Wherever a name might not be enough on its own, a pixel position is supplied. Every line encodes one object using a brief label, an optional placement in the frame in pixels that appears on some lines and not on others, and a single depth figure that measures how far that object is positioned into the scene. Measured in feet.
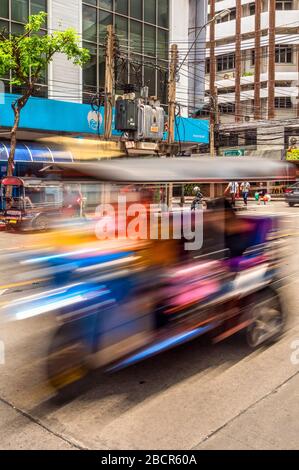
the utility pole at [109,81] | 61.77
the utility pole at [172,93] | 70.95
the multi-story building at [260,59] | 151.74
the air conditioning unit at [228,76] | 165.03
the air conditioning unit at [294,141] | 134.31
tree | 54.34
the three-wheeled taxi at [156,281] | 12.80
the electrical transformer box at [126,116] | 63.77
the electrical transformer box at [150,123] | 65.57
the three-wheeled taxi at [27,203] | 50.23
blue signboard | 60.64
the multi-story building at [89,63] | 65.36
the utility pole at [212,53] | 168.76
